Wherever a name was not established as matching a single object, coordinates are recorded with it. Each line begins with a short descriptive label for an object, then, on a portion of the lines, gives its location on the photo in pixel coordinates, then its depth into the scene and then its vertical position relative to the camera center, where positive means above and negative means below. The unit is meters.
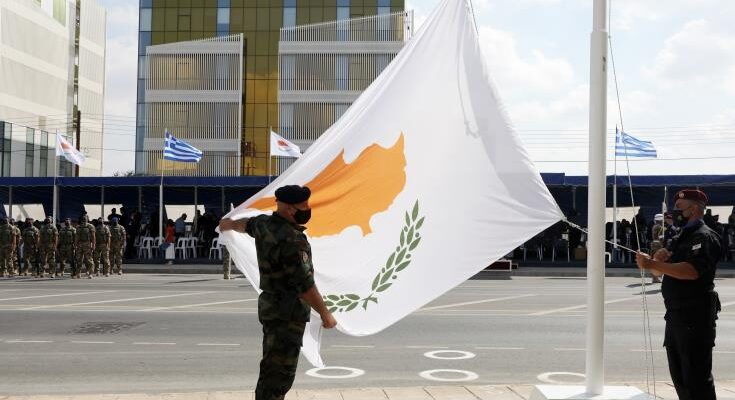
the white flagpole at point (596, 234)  4.90 -0.01
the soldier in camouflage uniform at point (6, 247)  23.56 -0.61
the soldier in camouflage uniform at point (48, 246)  23.89 -0.58
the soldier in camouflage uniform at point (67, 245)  24.04 -0.54
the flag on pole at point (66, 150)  30.14 +2.99
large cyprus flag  5.21 +0.29
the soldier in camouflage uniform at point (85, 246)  23.67 -0.56
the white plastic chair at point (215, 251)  31.35 -0.91
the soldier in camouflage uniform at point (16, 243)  24.14 -0.50
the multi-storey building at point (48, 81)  63.56 +13.42
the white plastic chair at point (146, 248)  31.53 -0.80
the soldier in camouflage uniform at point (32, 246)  24.31 -0.59
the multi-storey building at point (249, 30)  70.62 +18.36
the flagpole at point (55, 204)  29.77 +0.88
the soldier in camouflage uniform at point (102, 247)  24.30 -0.60
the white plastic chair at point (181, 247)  31.38 -0.77
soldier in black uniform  5.48 -0.49
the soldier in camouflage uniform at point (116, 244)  25.33 -0.53
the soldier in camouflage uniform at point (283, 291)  5.06 -0.41
